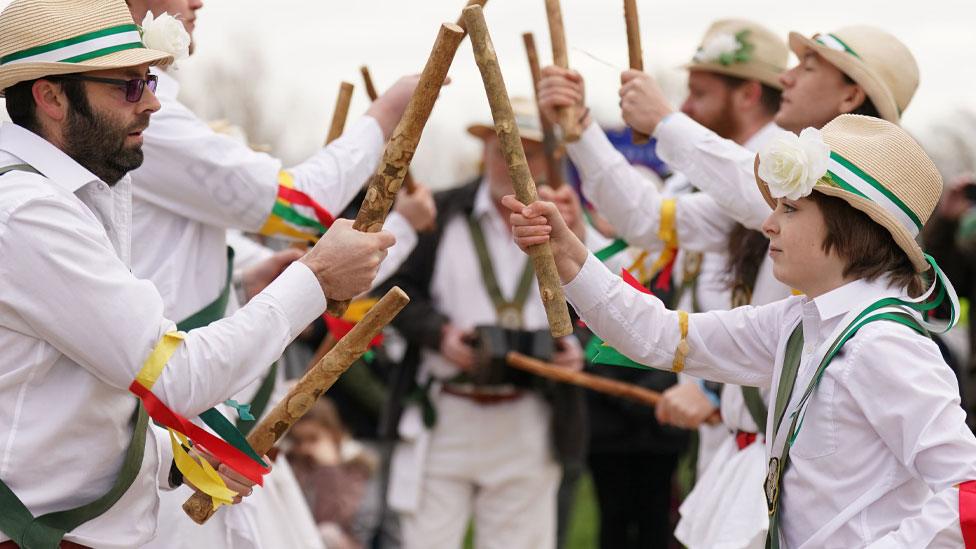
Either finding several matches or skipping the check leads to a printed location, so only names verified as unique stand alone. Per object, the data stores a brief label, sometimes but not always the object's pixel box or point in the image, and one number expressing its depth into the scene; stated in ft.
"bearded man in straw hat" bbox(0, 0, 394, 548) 20.20
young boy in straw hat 20.03
